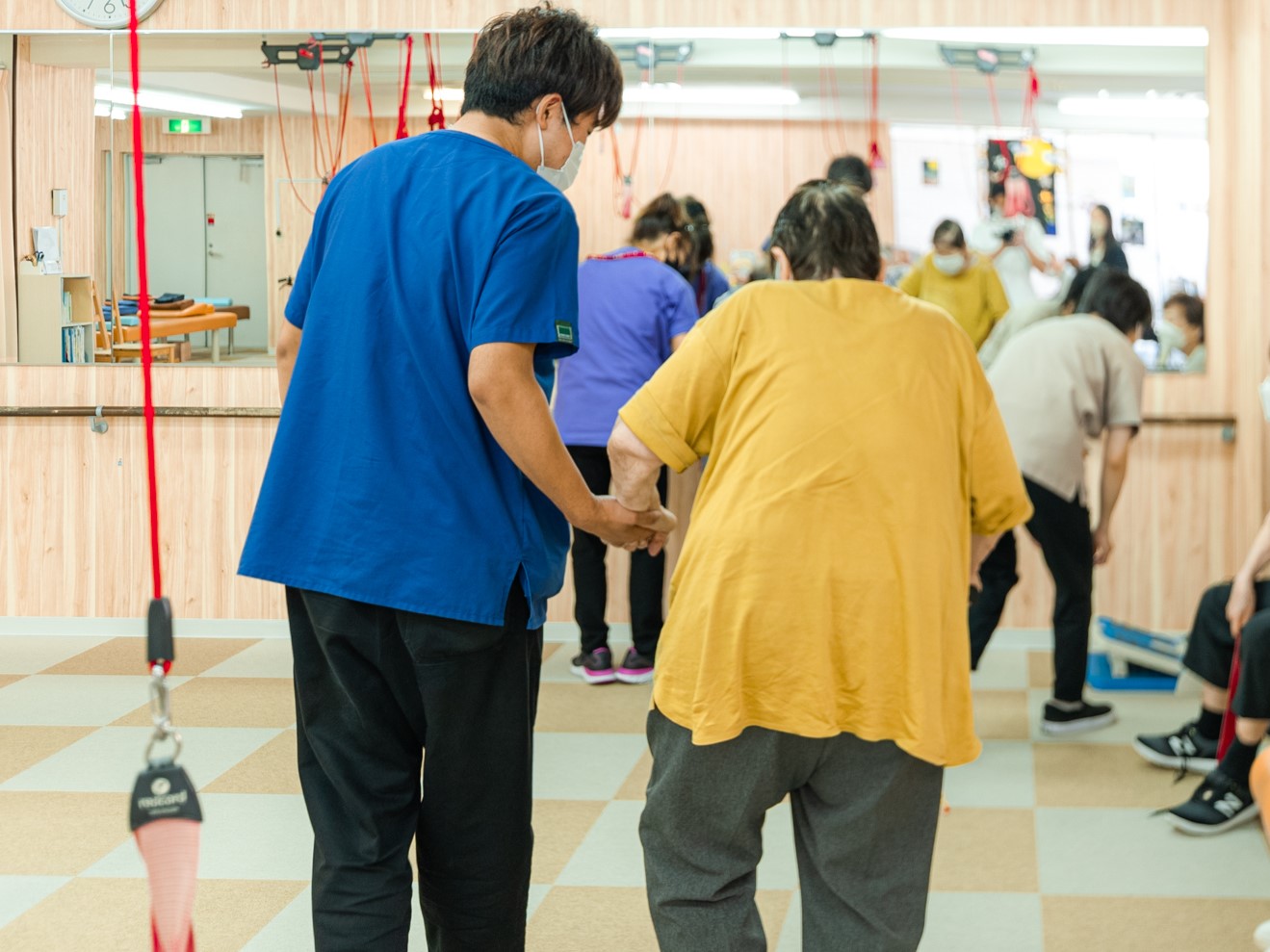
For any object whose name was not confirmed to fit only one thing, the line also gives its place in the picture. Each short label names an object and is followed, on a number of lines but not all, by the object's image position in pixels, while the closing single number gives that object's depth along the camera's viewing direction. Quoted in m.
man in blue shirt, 1.73
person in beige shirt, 3.80
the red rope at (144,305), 1.27
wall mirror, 5.05
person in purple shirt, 4.55
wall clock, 5.22
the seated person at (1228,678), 3.20
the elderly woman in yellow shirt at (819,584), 1.80
